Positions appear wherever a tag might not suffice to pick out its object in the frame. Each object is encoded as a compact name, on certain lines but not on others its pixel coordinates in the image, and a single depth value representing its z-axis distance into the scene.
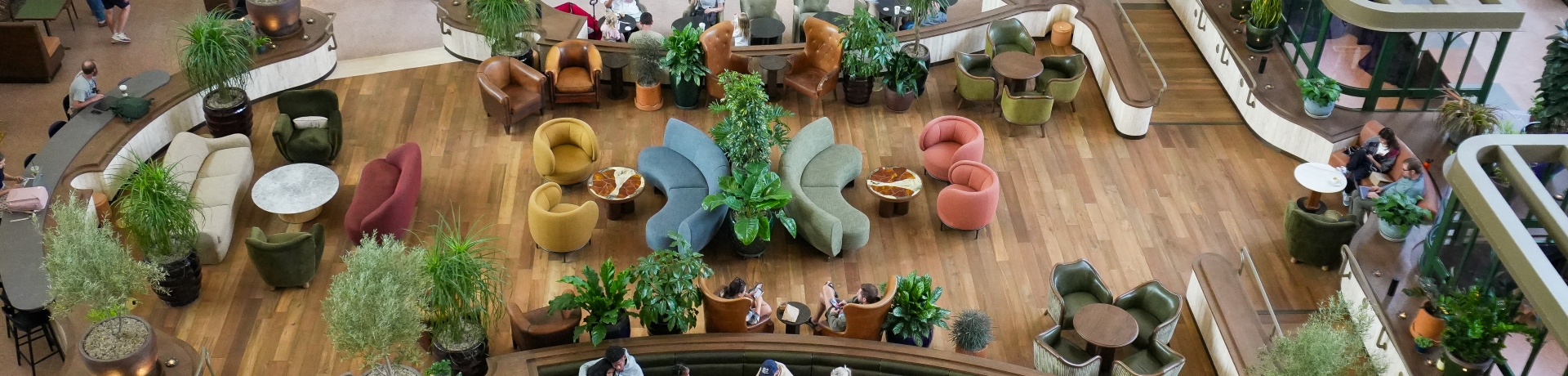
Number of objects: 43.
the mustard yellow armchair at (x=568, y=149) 11.09
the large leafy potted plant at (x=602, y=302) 8.70
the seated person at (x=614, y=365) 8.13
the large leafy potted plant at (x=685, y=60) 12.09
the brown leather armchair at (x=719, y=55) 12.39
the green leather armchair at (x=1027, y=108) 12.05
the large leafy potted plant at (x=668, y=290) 8.76
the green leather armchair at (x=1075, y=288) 9.57
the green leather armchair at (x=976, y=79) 12.35
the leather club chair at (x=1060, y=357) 8.81
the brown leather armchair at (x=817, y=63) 12.47
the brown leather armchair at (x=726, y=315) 8.97
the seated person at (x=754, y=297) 9.14
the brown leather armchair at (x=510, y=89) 11.82
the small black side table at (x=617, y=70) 12.53
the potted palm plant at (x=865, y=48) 12.09
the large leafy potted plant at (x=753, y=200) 9.87
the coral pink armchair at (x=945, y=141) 11.38
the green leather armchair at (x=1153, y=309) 9.12
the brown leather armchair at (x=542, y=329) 8.82
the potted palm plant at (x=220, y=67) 10.87
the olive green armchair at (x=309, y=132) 11.15
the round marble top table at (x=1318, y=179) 10.48
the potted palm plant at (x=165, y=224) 8.91
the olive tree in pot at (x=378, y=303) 7.40
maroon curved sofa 9.88
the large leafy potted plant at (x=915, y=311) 8.94
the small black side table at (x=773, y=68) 12.45
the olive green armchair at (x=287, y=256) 9.42
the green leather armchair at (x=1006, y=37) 13.17
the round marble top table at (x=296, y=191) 10.42
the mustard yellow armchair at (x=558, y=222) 9.93
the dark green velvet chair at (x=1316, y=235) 9.86
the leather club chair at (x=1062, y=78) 12.42
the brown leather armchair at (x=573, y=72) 12.31
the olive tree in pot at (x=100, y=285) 7.87
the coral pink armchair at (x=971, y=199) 10.40
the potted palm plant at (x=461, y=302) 7.94
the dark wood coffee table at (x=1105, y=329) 8.98
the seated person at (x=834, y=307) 9.04
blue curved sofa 10.10
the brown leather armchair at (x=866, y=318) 8.88
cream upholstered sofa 9.97
